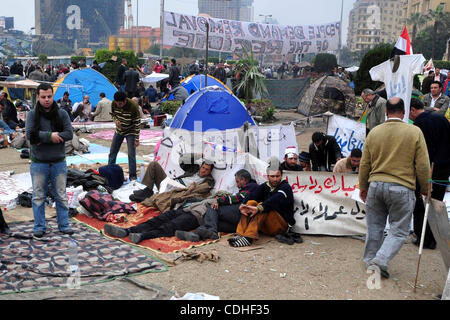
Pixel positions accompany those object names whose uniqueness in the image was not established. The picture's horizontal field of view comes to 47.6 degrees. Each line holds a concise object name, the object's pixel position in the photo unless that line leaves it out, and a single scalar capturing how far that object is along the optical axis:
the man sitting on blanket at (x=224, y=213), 6.43
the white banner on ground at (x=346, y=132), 9.32
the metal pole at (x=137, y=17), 56.97
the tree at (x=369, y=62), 18.39
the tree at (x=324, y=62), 39.62
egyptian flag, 8.29
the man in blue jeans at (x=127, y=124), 8.91
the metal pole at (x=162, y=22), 21.05
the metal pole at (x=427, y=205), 4.56
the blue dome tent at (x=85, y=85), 18.89
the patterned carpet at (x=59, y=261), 4.84
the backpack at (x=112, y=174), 8.53
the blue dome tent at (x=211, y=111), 10.88
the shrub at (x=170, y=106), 17.02
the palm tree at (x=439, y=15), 76.00
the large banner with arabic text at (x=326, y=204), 6.35
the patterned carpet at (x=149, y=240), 5.91
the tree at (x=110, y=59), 26.88
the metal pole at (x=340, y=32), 30.24
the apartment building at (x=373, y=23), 159.00
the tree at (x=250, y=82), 18.48
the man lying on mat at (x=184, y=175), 7.52
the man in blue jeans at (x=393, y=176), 4.72
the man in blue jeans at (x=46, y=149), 5.89
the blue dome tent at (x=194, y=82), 18.83
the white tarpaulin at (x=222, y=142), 8.79
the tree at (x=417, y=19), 92.06
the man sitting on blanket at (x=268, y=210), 6.02
